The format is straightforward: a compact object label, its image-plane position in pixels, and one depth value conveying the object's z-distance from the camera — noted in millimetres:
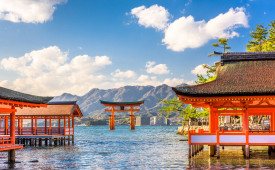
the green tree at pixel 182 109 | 59844
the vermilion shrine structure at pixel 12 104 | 22734
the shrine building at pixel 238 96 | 24561
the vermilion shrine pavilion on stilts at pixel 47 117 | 45188
